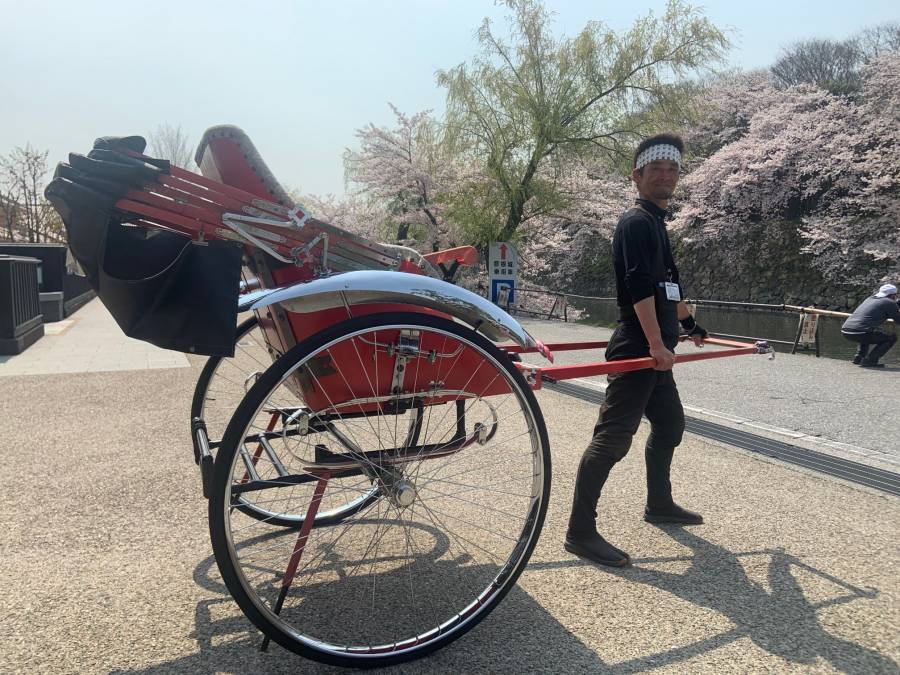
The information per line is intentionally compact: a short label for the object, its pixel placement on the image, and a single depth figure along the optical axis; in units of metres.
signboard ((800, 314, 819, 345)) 9.96
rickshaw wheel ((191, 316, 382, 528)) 2.58
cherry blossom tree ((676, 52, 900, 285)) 18.88
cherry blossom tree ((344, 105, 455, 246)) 19.88
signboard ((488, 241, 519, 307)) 11.62
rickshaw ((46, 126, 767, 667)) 1.70
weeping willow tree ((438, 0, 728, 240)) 16.88
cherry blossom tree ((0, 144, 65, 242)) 21.95
